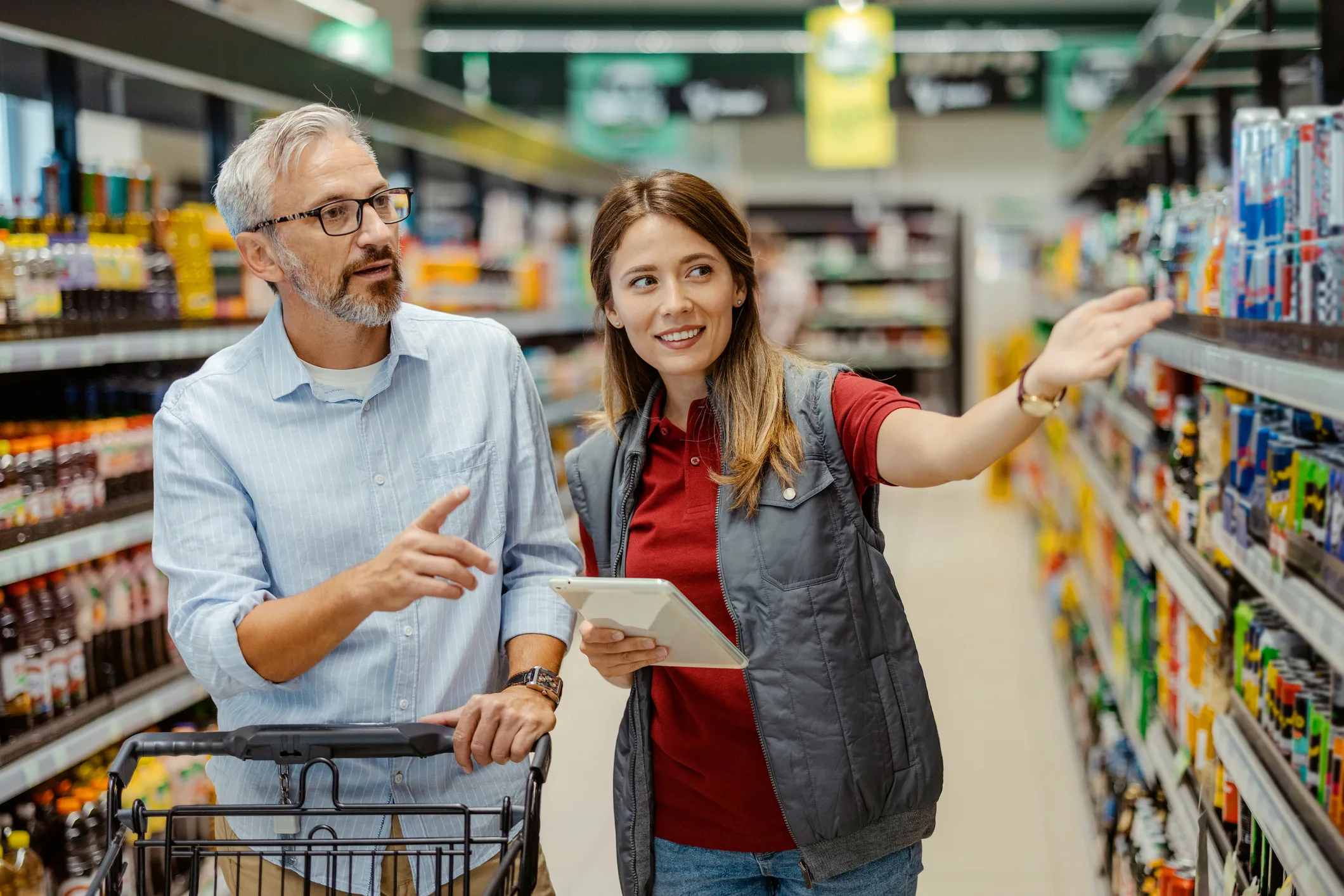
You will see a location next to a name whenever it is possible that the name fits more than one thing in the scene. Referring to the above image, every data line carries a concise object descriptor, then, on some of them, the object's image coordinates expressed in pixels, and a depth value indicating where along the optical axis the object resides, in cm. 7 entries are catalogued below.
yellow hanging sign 1127
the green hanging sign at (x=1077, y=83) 1156
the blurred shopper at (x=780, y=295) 1009
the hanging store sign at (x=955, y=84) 1238
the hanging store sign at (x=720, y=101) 1228
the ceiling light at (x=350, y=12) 1016
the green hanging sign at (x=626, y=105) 1199
